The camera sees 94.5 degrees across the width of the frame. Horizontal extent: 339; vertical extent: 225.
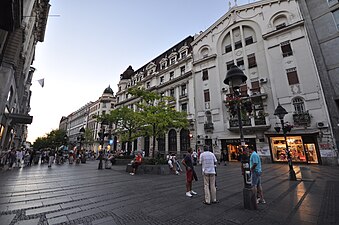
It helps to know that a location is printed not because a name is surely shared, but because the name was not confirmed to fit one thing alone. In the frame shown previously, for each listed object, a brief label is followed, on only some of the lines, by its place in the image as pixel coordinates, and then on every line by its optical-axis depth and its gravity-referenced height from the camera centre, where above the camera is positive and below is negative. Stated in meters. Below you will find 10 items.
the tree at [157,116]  13.66 +3.27
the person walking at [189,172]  6.11 -0.82
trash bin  9.07 -1.52
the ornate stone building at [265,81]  17.70 +8.95
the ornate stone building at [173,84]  27.96 +13.32
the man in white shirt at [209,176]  5.17 -0.84
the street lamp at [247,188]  4.57 -1.13
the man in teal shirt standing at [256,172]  5.00 -0.71
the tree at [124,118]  20.69 +4.51
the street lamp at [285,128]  9.17 +1.35
